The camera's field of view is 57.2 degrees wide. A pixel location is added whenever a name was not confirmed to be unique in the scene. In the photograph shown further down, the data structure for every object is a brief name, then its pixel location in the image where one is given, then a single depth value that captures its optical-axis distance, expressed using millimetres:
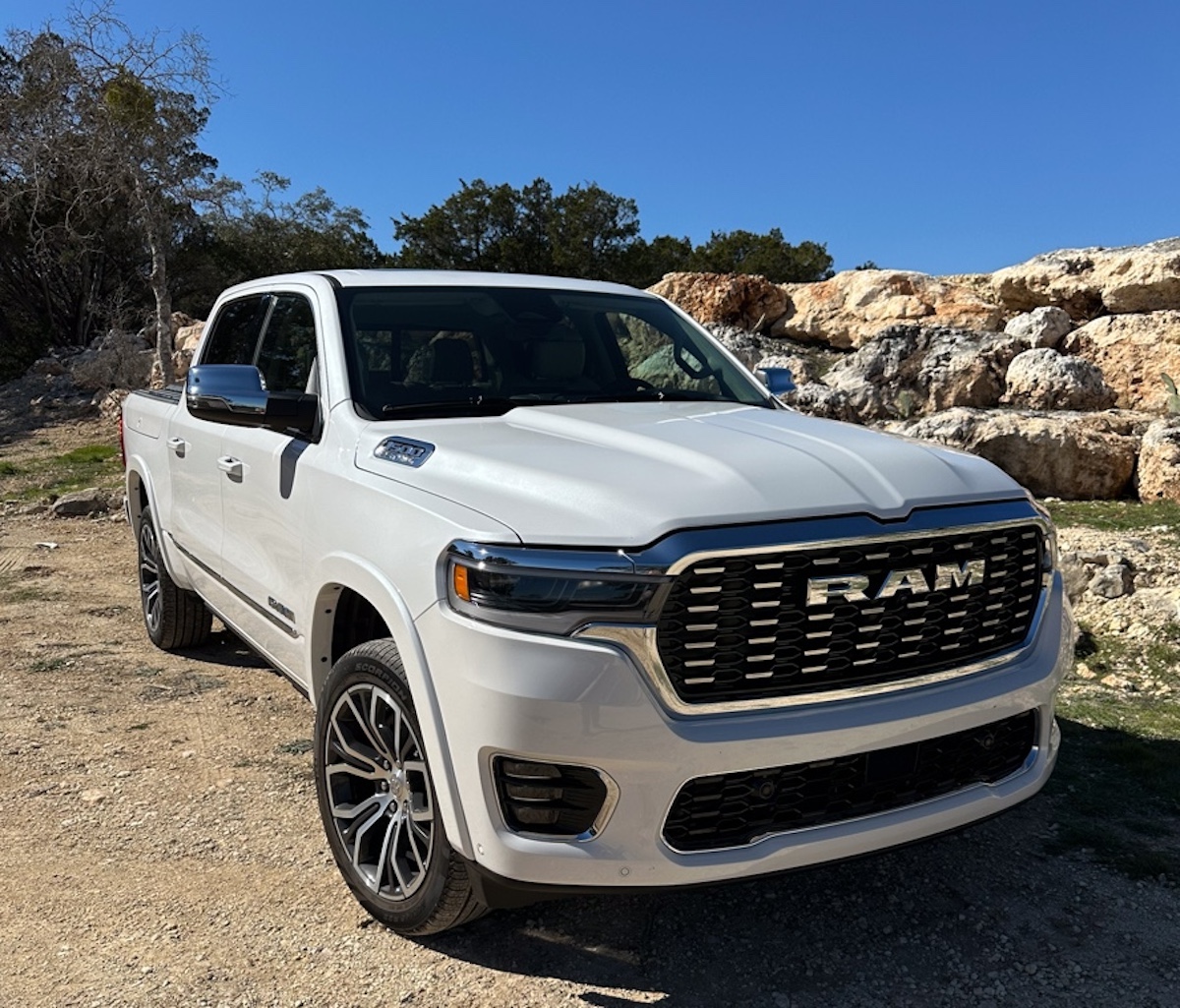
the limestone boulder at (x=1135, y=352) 9984
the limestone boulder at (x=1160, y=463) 7746
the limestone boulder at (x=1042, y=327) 10758
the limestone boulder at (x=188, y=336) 18812
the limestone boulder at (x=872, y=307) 12039
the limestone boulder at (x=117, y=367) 19516
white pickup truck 2371
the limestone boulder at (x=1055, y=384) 9508
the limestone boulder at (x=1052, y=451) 8125
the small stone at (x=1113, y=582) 5910
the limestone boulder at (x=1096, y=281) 11422
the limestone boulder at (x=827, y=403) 9672
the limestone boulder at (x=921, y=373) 9688
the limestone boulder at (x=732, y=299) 12727
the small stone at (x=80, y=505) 10172
